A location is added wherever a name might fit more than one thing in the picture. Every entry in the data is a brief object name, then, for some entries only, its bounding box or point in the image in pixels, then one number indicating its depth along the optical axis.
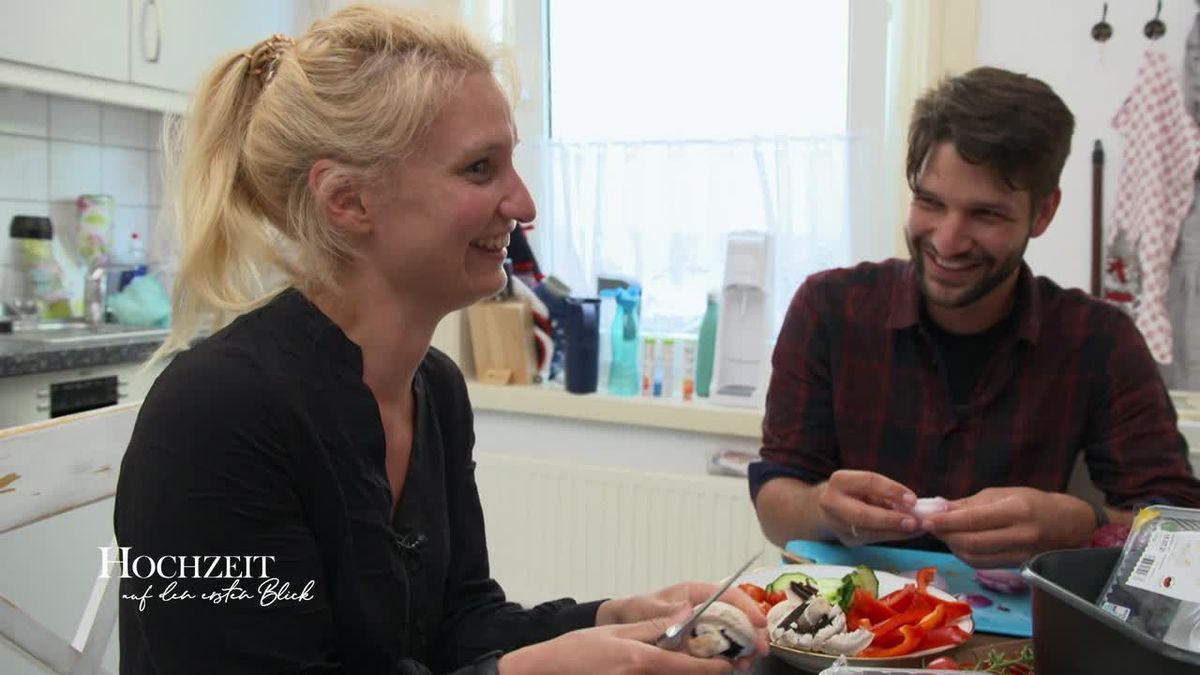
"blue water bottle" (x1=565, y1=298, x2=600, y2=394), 2.67
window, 2.62
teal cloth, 2.80
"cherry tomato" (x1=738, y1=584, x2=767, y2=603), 1.03
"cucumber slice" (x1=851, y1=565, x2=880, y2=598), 1.03
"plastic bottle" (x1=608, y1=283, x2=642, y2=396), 2.70
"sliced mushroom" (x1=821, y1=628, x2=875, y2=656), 0.89
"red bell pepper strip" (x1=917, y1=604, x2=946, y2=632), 0.95
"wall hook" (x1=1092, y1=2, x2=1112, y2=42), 2.21
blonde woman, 0.92
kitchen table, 0.93
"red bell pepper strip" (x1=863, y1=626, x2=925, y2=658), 0.91
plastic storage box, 0.65
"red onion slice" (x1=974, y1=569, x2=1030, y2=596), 1.17
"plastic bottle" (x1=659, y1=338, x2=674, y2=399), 2.67
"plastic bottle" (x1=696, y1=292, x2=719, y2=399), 2.62
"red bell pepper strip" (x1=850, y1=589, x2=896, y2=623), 0.98
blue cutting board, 1.06
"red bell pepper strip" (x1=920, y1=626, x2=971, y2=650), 0.94
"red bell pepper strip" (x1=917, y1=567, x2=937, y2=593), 1.05
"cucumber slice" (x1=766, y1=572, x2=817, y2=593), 1.06
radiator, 2.49
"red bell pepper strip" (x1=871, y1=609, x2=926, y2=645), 0.94
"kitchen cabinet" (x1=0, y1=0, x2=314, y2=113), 2.43
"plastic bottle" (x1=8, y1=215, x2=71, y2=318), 2.65
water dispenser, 2.55
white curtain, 2.63
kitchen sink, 2.38
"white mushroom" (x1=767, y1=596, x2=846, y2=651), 0.90
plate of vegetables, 0.90
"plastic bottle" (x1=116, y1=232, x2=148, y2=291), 3.04
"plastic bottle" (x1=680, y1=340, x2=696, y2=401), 2.64
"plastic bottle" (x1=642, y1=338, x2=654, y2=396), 2.68
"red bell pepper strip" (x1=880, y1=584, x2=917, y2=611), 0.99
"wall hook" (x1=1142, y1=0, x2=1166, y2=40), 2.16
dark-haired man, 1.54
